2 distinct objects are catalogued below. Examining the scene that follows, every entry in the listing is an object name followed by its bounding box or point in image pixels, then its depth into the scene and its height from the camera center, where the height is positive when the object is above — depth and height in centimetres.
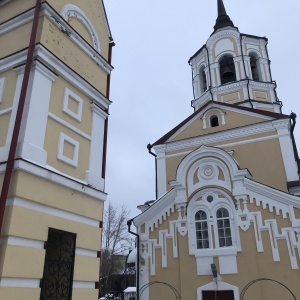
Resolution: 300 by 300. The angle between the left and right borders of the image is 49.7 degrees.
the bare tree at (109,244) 2848 +406
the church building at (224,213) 1044 +244
